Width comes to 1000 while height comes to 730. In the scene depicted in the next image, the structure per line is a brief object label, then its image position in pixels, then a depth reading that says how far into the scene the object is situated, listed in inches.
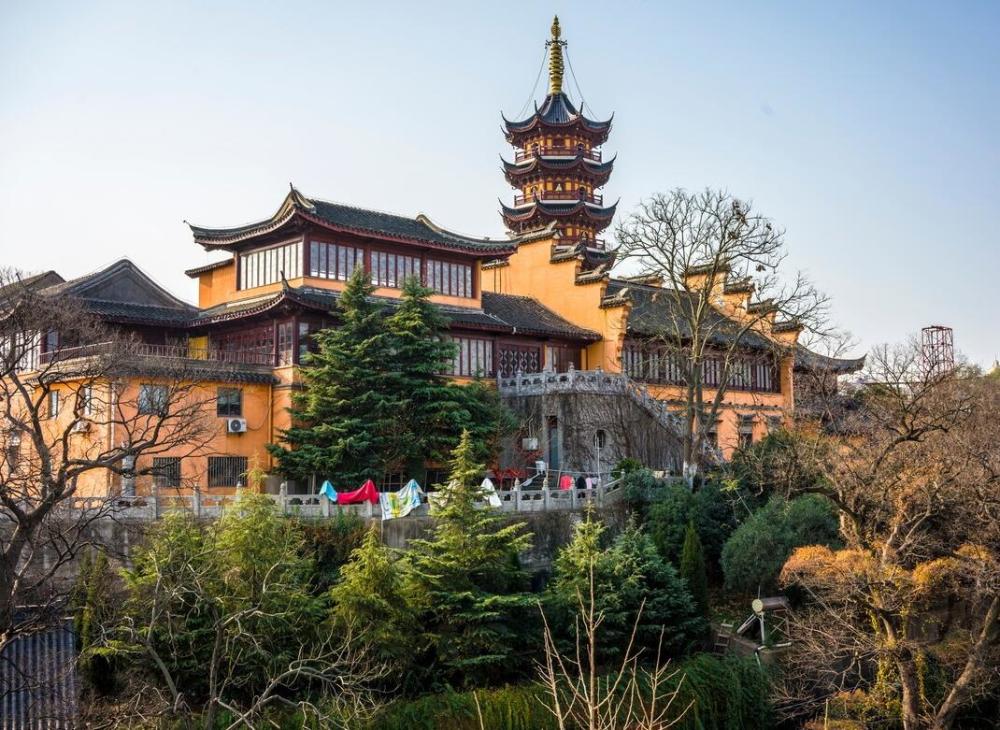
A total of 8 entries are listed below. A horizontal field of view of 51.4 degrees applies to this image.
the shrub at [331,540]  810.8
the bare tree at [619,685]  720.3
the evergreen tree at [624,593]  776.3
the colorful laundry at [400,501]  859.4
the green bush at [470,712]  666.8
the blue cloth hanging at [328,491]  873.5
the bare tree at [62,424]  500.4
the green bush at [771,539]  873.5
